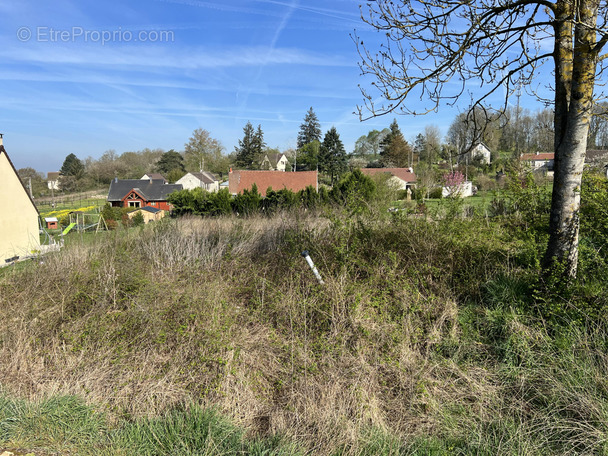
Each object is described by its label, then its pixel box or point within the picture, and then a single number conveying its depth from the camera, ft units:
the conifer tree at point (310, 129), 206.28
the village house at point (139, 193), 143.95
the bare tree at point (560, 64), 11.68
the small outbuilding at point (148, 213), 106.35
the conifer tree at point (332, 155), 163.32
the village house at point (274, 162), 202.49
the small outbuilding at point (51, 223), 110.07
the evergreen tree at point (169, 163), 218.85
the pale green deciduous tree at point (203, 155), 207.92
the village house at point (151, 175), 187.93
